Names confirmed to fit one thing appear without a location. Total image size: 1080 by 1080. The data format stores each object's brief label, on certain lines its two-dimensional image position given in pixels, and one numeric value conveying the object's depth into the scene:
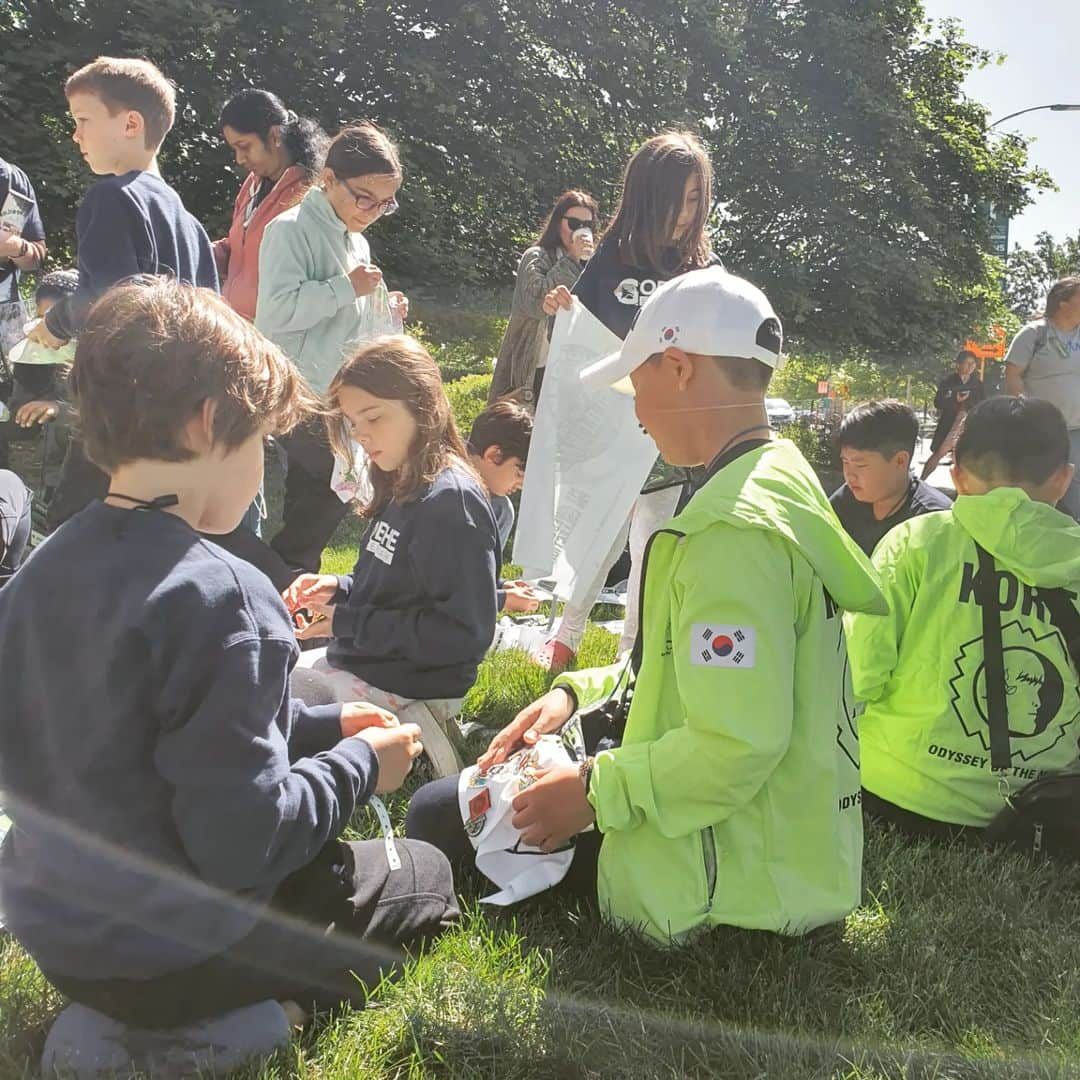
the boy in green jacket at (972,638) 2.80
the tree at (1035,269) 44.28
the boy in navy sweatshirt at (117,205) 3.36
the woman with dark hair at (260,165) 4.53
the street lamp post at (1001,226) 17.09
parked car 25.22
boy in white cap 1.97
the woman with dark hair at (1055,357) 6.50
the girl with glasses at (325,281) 4.24
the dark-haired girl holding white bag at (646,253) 3.97
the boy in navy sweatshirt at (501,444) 4.73
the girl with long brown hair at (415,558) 3.15
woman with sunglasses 5.78
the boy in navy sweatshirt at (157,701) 1.63
